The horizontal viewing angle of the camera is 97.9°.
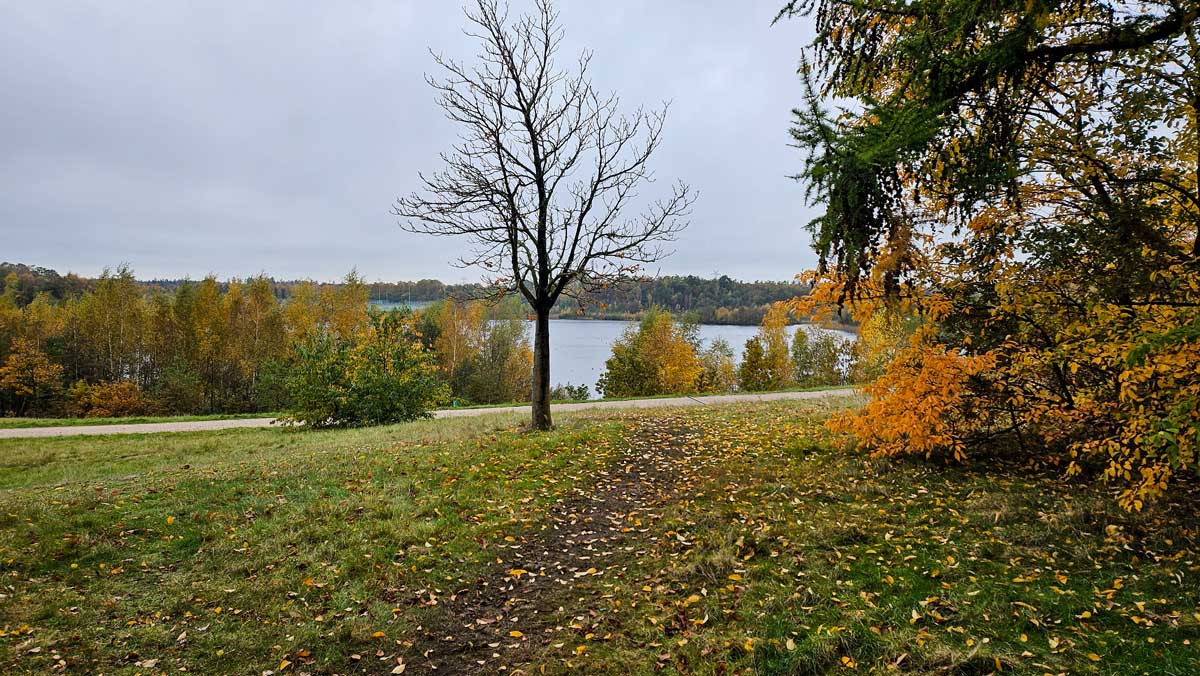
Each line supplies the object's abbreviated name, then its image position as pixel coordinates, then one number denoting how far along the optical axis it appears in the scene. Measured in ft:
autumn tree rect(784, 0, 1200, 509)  11.95
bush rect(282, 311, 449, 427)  46.06
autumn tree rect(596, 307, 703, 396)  108.88
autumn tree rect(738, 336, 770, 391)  110.40
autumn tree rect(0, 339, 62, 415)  95.66
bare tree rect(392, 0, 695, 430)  33.55
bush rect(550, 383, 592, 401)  107.10
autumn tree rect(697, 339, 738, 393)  134.62
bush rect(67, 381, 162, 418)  91.61
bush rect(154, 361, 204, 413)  96.12
